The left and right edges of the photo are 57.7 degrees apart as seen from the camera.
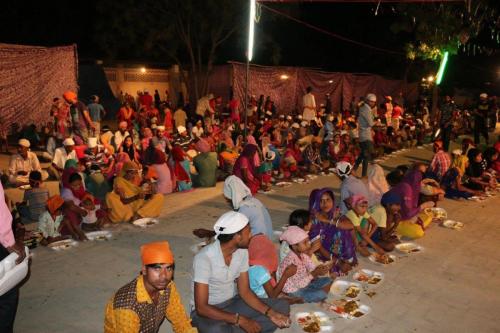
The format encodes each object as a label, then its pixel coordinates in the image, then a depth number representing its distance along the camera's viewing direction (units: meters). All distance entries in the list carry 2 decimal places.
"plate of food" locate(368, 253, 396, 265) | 5.63
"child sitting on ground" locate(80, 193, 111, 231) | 6.24
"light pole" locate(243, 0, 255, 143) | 8.79
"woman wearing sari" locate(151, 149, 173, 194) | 8.22
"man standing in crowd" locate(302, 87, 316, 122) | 15.14
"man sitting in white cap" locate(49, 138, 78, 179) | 8.58
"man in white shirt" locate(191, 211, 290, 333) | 3.31
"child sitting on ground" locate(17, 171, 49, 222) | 6.60
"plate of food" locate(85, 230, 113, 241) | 6.12
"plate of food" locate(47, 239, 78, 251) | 5.73
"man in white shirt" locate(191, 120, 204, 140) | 11.32
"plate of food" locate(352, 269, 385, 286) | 5.10
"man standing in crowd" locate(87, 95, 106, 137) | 12.19
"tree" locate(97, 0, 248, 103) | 19.22
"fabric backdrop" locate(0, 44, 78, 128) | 7.91
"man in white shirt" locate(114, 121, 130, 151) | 9.95
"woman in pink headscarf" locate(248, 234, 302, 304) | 4.05
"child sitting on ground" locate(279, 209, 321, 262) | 4.65
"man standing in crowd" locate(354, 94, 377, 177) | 9.62
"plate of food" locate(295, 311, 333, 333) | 4.12
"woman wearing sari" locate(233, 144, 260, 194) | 7.91
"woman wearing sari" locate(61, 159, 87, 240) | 5.90
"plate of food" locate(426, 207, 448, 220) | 7.54
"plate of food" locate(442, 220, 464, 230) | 7.14
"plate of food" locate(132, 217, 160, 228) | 6.67
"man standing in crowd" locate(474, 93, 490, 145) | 13.90
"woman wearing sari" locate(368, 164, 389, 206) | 7.27
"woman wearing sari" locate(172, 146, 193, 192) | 8.78
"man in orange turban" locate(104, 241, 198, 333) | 2.81
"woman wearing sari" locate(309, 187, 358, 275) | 5.18
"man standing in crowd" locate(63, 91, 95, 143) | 10.00
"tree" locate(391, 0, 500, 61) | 7.40
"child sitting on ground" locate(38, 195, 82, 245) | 5.80
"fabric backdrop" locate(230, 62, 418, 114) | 15.34
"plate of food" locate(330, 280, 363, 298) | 4.82
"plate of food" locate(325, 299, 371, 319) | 4.39
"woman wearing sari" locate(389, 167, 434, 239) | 6.42
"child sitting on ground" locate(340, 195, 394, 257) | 5.50
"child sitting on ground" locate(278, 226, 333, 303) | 4.30
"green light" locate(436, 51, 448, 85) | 17.79
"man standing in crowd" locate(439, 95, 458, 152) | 12.66
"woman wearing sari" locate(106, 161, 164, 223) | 6.59
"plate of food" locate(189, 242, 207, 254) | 5.82
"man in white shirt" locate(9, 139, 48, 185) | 8.15
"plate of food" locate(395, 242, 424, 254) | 6.09
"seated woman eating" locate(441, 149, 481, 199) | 8.82
